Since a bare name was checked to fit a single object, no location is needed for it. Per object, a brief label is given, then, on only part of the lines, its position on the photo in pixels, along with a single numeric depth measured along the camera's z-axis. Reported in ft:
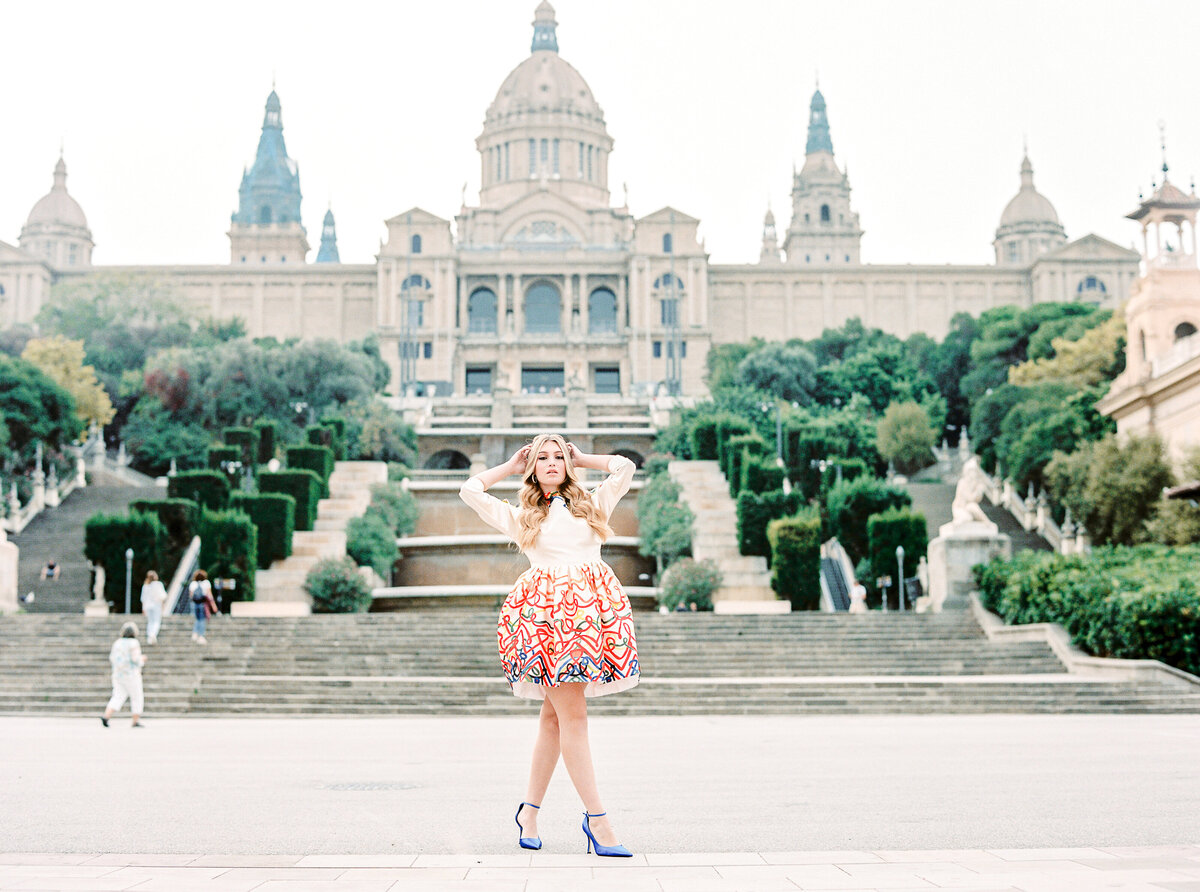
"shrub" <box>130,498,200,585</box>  106.32
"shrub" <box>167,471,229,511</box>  113.91
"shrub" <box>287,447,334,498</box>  128.47
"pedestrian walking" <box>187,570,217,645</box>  78.02
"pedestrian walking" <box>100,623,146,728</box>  52.16
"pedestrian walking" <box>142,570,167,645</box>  75.36
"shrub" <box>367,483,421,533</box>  123.85
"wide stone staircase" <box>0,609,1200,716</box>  61.93
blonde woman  18.88
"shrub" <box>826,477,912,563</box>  115.03
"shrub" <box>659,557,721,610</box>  104.83
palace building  288.92
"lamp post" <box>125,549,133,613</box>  97.66
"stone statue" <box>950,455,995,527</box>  88.99
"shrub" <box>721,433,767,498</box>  127.85
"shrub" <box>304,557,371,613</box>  105.91
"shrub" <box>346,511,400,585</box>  115.96
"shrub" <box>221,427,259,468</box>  146.10
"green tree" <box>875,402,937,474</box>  192.13
